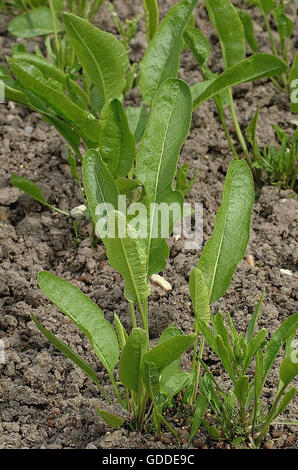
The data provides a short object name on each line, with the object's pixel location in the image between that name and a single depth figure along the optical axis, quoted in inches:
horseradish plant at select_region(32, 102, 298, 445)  108.6
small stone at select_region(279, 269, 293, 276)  144.6
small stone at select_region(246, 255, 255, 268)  146.8
